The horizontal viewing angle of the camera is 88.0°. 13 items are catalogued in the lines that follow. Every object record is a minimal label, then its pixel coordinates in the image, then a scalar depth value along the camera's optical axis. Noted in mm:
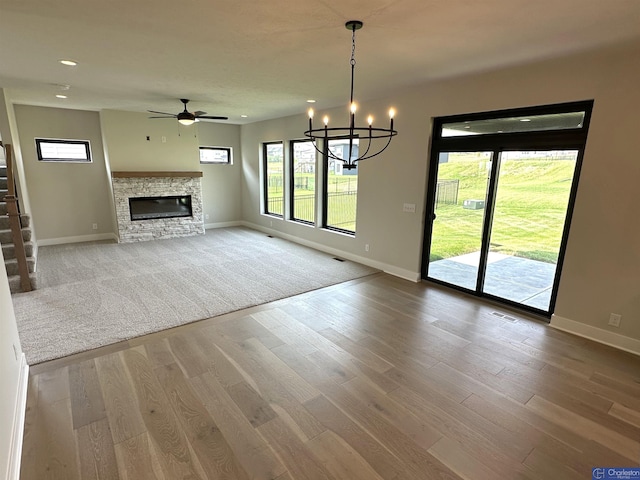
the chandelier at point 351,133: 2396
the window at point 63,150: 6199
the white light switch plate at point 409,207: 4723
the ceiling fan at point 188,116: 5082
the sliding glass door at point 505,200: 3443
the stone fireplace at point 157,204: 6703
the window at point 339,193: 5964
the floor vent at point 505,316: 3672
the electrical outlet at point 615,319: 3130
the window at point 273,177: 7539
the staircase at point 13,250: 4199
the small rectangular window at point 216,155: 8125
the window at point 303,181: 6662
